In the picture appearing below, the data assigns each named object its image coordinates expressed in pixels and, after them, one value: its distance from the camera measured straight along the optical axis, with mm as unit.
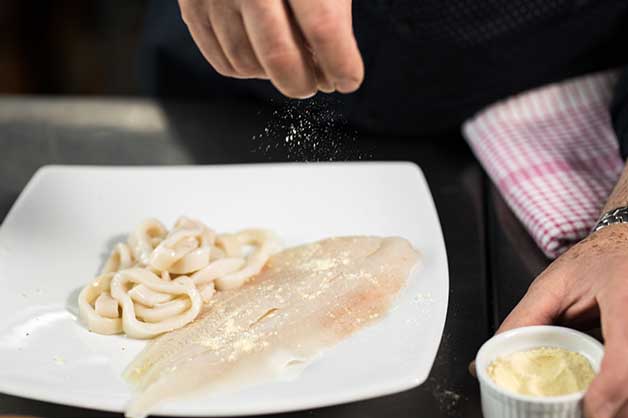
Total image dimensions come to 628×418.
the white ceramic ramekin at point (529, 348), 858
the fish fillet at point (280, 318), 914
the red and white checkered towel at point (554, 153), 1080
